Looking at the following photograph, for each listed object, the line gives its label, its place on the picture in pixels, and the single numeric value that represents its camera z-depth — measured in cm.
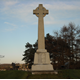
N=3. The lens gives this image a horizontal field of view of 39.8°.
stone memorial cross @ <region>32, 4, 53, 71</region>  1061
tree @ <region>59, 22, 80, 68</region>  2370
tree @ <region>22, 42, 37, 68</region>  2619
